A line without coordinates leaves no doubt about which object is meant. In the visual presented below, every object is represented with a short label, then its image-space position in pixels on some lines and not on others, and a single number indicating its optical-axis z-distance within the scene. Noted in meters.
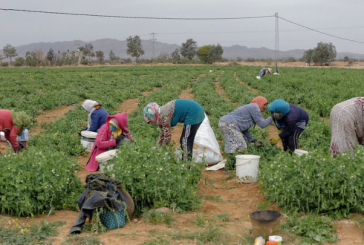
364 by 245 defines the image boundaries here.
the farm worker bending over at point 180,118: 5.57
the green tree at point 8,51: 94.94
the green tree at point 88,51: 106.69
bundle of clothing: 3.79
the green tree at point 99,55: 106.25
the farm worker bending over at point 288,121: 5.92
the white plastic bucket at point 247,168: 5.64
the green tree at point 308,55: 74.12
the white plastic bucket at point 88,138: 7.37
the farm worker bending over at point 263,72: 27.42
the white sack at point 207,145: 6.68
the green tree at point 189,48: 98.75
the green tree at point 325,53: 70.44
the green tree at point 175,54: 100.96
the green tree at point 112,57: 100.21
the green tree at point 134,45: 99.06
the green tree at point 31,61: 68.00
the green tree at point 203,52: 93.29
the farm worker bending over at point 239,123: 6.27
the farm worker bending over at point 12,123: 6.17
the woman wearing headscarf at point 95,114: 7.32
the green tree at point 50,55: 76.98
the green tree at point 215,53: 87.50
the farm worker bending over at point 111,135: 6.05
